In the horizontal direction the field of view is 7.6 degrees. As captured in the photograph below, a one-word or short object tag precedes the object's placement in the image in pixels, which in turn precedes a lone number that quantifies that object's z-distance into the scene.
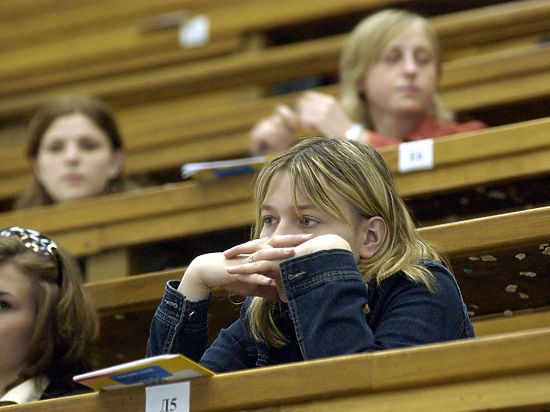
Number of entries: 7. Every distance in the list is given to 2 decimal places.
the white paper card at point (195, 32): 9.11
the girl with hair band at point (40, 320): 6.77
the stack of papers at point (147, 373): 6.15
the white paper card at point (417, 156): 6.97
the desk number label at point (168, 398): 6.20
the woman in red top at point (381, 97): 7.47
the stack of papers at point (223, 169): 7.03
